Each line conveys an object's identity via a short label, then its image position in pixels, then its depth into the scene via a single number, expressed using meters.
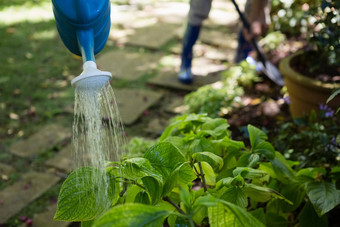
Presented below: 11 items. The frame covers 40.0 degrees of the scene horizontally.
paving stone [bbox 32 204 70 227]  2.41
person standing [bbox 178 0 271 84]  3.65
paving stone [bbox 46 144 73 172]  2.99
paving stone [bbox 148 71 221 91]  3.97
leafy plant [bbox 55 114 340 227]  1.07
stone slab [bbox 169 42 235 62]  4.46
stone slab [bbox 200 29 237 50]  4.73
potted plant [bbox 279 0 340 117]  2.40
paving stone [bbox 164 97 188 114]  3.60
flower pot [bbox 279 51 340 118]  2.70
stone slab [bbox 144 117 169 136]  3.34
